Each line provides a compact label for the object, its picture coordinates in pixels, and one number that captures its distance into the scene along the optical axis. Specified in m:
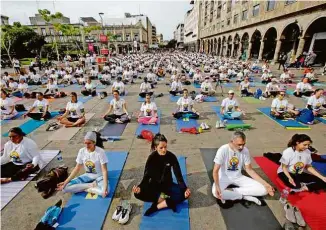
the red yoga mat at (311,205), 3.53
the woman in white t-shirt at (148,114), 8.34
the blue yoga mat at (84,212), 3.56
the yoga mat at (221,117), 8.30
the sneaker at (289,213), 3.52
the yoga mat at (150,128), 7.70
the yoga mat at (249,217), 3.50
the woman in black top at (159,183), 3.77
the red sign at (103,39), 50.28
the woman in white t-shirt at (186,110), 8.86
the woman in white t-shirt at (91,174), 4.08
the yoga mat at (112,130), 7.25
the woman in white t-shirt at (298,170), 4.11
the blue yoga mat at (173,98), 12.16
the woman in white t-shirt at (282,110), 8.52
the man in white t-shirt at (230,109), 8.59
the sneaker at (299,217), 3.45
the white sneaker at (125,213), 3.61
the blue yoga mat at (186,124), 8.07
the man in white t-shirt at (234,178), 3.86
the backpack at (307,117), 8.01
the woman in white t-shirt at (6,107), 9.05
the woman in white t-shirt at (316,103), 8.73
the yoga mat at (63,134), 7.15
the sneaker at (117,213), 3.67
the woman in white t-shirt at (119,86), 13.21
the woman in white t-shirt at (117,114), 8.44
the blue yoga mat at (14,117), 8.84
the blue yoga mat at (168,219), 3.53
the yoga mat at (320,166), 5.03
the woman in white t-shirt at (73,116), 8.05
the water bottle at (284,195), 4.03
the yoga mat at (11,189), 4.21
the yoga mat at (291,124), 7.75
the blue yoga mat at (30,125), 7.89
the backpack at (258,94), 12.11
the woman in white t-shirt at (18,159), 4.68
